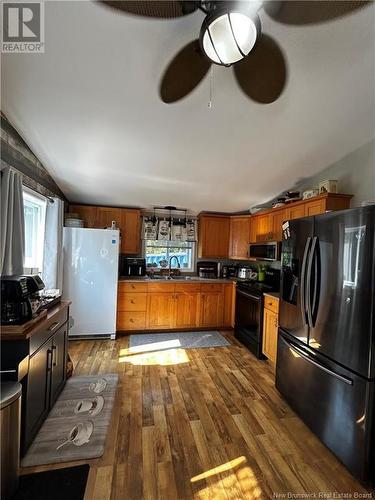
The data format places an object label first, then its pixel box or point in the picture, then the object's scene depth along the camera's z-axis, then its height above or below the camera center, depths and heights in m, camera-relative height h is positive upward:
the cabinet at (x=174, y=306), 3.82 -0.99
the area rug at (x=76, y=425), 1.57 -1.40
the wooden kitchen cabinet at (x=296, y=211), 2.86 +0.50
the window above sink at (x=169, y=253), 4.61 -0.12
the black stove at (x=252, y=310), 3.17 -0.89
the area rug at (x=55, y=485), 1.31 -1.40
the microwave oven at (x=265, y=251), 3.40 +0.00
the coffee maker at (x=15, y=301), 1.51 -0.39
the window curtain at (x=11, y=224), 1.80 +0.14
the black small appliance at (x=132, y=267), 4.27 -0.38
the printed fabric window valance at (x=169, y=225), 4.47 +0.43
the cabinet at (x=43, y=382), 1.54 -1.05
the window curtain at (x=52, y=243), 2.98 +0.00
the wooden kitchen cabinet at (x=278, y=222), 3.29 +0.41
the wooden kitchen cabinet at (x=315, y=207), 2.56 +0.51
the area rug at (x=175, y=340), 3.39 -1.43
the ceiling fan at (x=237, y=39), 0.88 +0.90
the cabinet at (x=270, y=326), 2.82 -0.94
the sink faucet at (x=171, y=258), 4.69 -0.26
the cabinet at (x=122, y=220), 4.05 +0.44
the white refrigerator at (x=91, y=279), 3.47 -0.52
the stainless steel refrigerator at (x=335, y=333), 1.47 -0.59
